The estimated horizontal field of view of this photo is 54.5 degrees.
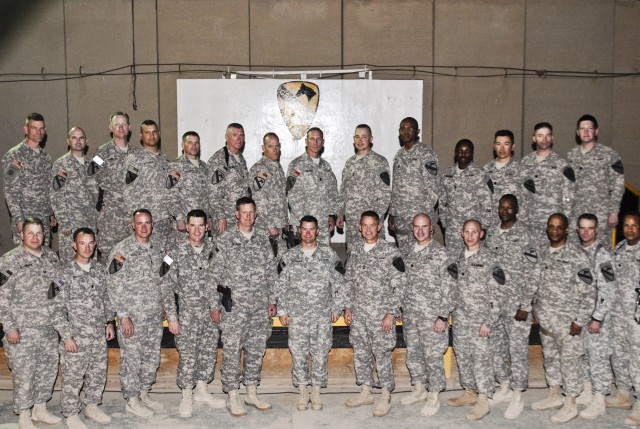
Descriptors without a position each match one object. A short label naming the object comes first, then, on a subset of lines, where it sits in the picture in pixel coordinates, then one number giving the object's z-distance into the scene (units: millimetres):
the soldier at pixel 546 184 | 6086
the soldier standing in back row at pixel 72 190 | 6246
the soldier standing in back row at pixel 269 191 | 6422
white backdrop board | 8070
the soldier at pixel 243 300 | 5184
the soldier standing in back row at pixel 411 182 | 6496
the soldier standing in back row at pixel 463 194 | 6146
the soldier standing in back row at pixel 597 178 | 6266
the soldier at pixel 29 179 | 6305
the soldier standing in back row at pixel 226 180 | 6324
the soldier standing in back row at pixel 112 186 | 6309
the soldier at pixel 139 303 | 5055
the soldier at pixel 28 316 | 4801
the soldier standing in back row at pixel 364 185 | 6605
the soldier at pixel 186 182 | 6188
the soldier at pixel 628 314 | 5078
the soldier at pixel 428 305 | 5133
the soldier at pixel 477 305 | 5109
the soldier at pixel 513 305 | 5227
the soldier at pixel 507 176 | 6125
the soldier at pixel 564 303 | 5039
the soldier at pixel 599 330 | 5109
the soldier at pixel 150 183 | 6137
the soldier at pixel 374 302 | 5168
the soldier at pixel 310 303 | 5184
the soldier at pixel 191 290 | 5234
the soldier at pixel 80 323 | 4910
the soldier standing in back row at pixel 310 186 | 6543
